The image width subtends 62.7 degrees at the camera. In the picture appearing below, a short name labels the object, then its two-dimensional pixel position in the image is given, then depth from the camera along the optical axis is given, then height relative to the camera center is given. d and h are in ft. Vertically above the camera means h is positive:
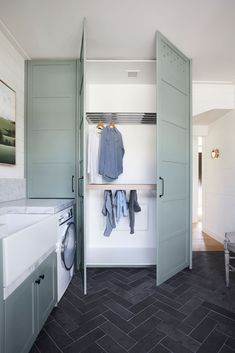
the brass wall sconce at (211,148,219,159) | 12.00 +1.38
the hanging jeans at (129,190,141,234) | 8.64 -1.45
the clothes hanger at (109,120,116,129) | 8.55 +2.22
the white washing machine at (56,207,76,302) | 5.98 -2.46
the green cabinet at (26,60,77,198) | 8.33 +1.98
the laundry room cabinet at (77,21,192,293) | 7.16 +0.93
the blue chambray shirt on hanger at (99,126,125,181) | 8.33 +0.91
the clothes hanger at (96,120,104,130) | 8.68 +2.20
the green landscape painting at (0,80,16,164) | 6.72 +1.82
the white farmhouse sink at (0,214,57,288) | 3.10 -1.35
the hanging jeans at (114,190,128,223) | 8.50 -1.28
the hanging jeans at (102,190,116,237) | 8.46 -1.61
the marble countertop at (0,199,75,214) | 5.56 -0.96
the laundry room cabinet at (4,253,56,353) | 3.31 -2.72
